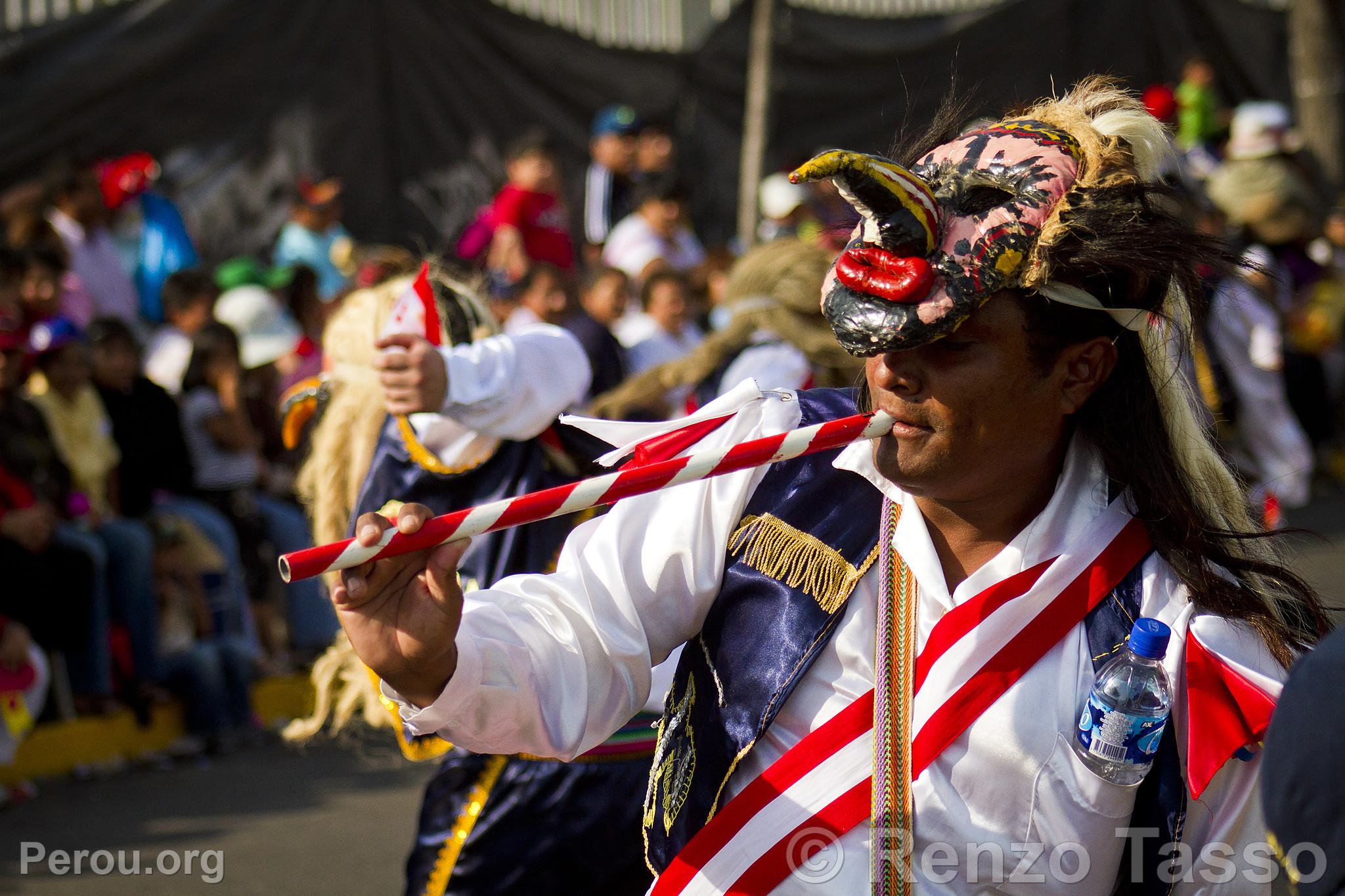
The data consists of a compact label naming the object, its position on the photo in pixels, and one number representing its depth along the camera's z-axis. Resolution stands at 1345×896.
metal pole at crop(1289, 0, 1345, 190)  14.56
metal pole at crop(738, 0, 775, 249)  11.91
